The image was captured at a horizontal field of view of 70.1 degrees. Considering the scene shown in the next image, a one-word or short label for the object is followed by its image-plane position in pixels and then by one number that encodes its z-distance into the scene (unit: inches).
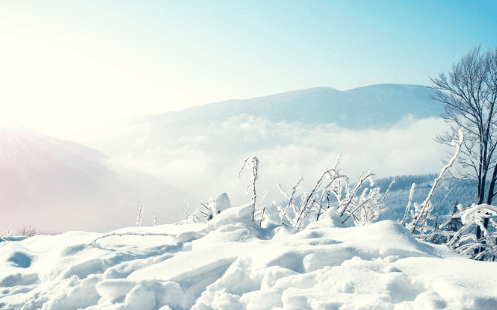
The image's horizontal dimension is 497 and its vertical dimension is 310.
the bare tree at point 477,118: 390.3
